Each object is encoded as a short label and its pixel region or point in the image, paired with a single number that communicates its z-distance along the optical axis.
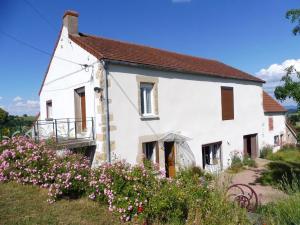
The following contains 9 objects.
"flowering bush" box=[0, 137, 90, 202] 6.47
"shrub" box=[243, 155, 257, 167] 18.78
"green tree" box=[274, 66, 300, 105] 8.81
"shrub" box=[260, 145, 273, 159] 21.58
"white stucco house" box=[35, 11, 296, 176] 10.92
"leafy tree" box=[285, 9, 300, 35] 9.00
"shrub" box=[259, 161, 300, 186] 14.67
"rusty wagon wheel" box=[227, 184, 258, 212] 5.69
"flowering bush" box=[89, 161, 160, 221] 5.25
